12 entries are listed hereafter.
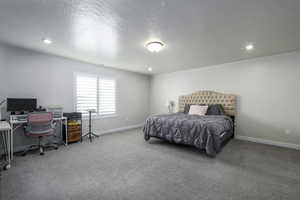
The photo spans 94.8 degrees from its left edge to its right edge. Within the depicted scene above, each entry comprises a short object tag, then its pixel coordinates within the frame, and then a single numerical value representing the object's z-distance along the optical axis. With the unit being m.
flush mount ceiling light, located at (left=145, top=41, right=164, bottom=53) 2.94
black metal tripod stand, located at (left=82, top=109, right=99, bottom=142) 4.40
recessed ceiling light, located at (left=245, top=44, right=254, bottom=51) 3.20
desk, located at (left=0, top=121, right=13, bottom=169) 3.02
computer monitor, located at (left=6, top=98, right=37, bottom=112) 3.12
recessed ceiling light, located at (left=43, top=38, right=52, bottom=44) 2.88
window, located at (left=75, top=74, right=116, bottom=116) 4.54
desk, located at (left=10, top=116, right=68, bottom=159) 3.01
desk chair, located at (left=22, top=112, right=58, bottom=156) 3.09
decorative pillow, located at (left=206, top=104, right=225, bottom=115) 4.53
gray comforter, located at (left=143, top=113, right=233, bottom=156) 3.02
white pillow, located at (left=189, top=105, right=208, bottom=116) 4.64
